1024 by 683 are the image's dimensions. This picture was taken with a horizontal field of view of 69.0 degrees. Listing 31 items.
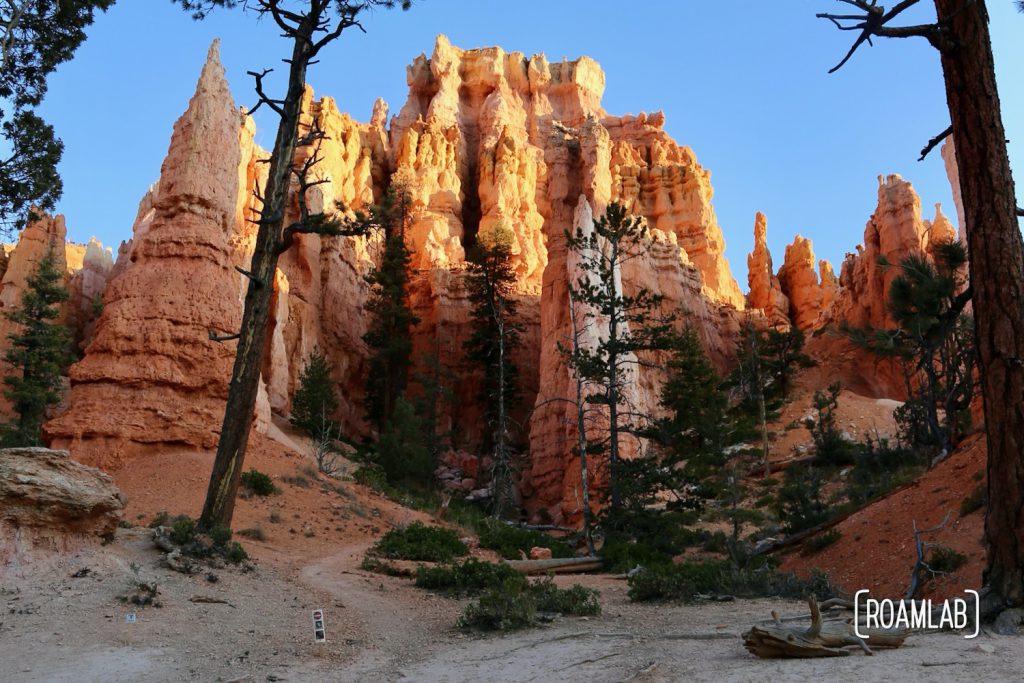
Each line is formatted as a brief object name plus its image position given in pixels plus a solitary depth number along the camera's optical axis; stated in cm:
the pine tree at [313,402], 3100
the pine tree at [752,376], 3753
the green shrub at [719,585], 1020
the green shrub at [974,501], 1148
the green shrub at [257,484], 1725
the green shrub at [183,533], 1000
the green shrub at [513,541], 1761
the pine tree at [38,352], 2683
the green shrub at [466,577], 1092
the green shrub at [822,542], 1396
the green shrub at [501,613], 814
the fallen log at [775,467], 2877
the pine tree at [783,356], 3841
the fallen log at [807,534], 1519
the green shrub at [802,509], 1708
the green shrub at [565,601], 903
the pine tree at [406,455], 2875
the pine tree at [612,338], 1978
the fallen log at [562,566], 1523
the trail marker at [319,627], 711
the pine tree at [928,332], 1860
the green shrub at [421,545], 1457
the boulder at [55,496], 812
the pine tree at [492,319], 3838
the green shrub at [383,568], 1244
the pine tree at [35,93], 1459
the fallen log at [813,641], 554
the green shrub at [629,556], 1585
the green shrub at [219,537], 1027
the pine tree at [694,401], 2611
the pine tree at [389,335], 3853
